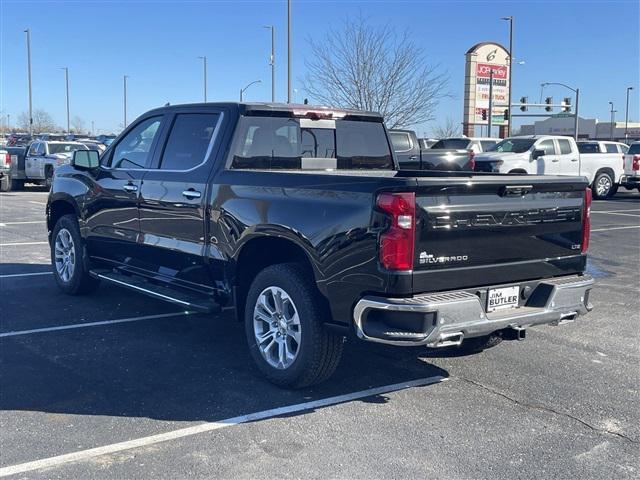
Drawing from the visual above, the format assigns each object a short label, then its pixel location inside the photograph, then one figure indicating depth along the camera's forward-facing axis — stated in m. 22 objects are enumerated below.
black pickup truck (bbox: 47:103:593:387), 4.34
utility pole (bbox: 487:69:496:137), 38.12
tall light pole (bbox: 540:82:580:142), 44.19
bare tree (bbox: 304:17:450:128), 28.45
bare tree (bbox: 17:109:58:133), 104.38
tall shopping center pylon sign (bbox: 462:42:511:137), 45.34
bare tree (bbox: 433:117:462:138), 63.19
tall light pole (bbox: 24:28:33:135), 45.92
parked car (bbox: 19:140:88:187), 24.25
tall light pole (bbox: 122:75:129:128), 60.47
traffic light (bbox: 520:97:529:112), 40.90
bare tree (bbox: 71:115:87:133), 115.21
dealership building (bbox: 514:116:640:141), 84.00
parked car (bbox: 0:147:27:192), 24.30
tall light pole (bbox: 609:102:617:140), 83.00
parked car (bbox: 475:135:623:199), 21.12
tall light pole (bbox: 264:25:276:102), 28.16
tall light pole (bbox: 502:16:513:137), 35.19
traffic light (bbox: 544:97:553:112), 43.22
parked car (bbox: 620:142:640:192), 24.34
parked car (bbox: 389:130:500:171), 17.16
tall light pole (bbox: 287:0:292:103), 22.67
